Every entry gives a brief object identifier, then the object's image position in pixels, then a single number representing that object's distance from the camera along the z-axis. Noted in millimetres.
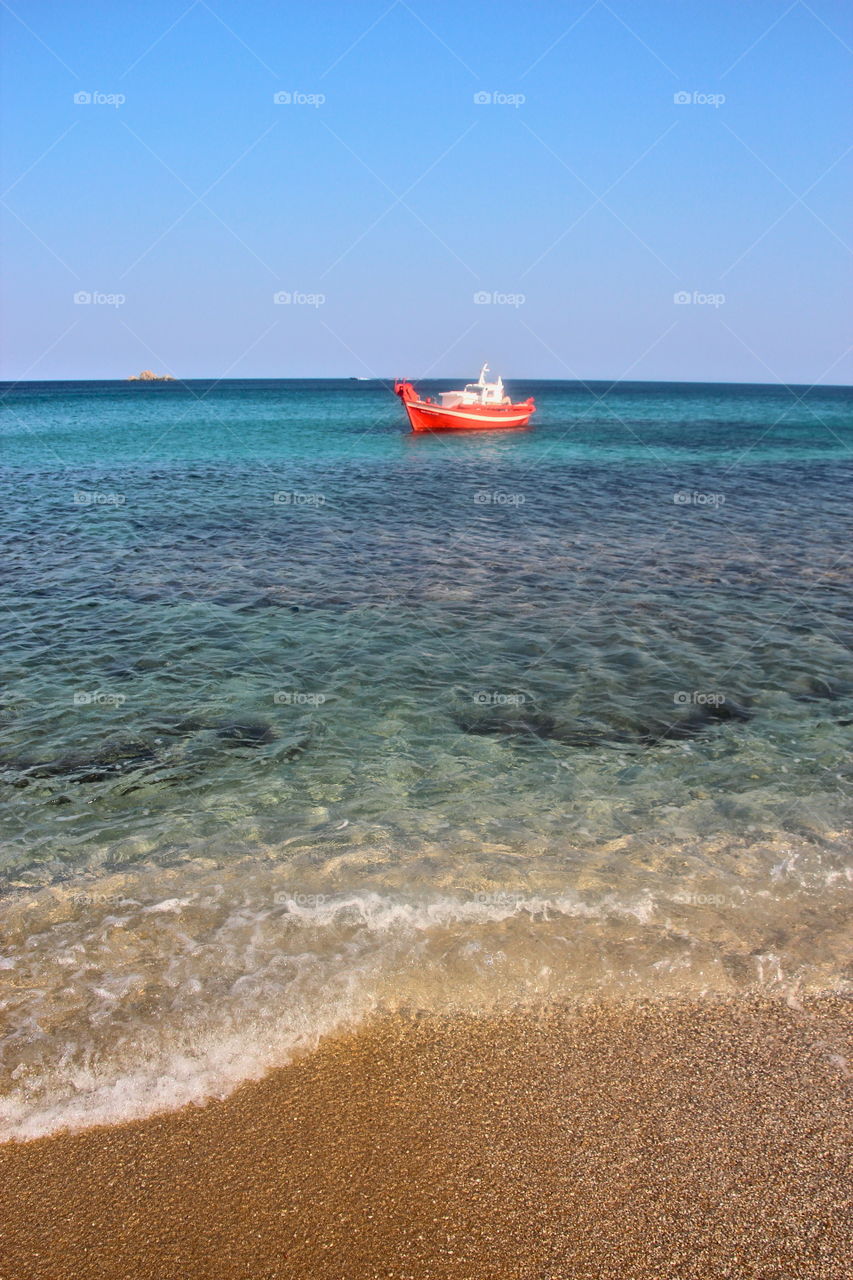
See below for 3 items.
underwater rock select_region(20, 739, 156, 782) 8523
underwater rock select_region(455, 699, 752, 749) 9406
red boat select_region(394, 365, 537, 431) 49059
